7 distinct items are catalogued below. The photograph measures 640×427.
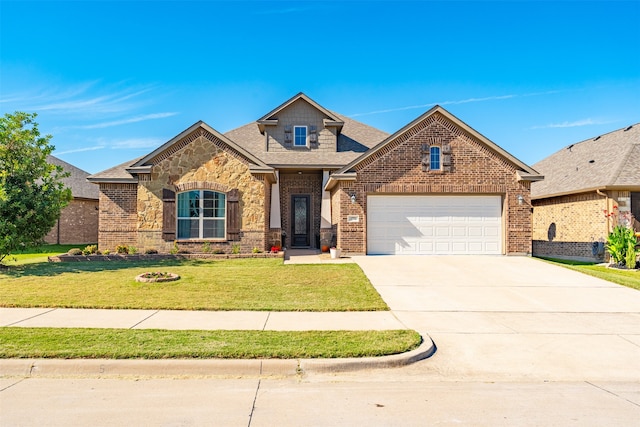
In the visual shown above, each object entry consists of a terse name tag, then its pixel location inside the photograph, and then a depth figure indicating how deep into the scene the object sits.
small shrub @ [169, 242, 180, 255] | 15.54
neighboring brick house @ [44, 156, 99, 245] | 22.38
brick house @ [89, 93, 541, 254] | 15.55
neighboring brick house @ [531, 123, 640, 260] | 16.23
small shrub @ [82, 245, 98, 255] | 15.04
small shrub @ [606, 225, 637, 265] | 14.35
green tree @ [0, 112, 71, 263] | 12.53
